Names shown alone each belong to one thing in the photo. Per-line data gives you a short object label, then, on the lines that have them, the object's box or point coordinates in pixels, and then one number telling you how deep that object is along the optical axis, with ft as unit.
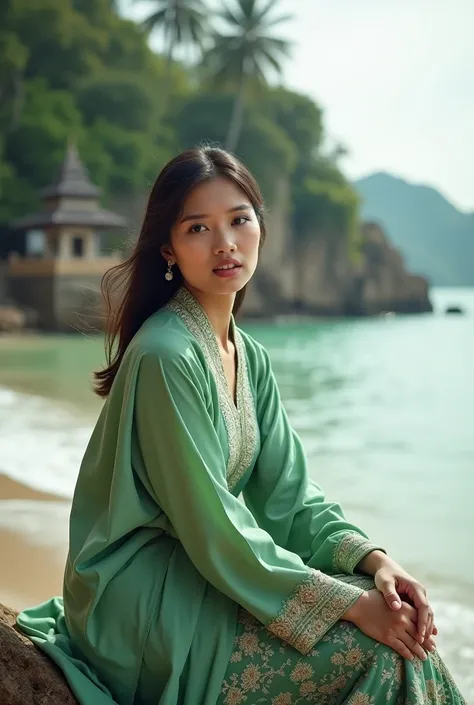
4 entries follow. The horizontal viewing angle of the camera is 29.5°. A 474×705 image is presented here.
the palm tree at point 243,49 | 97.35
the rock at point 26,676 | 5.65
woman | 5.79
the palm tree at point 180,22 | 99.96
